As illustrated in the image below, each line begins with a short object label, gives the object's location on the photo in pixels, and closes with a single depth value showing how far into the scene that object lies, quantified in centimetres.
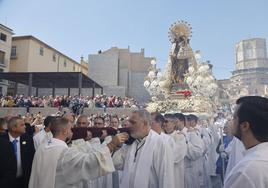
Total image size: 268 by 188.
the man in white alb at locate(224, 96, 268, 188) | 131
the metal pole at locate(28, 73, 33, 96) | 1842
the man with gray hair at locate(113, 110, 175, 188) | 283
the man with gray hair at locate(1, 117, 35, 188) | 356
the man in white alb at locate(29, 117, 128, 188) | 226
